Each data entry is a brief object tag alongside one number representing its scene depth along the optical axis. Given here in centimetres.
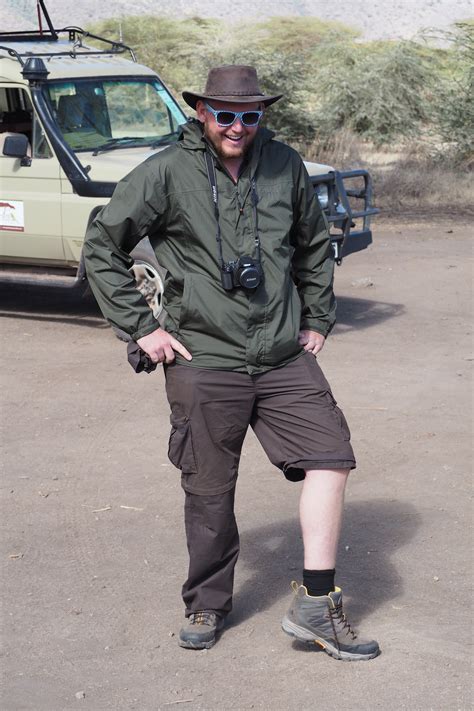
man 401
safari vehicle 930
